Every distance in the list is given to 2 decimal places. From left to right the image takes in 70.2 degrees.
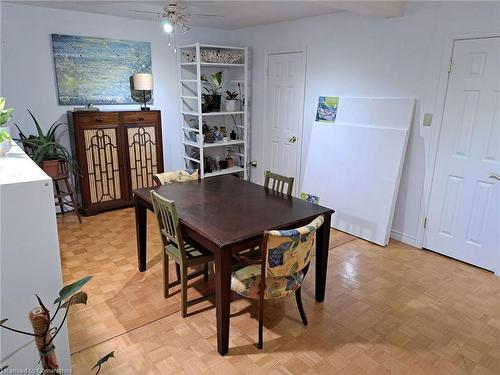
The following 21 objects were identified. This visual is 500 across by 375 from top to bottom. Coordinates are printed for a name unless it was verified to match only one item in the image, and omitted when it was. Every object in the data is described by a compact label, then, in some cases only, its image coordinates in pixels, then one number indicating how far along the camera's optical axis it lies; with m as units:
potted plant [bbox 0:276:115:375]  1.17
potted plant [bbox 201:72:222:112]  4.81
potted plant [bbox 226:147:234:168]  5.35
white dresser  1.46
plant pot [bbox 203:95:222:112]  4.84
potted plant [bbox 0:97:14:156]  1.90
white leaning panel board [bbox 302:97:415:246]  3.52
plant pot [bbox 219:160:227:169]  5.27
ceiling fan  3.06
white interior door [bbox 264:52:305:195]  4.46
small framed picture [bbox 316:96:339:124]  4.04
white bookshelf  4.77
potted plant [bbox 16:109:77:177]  3.69
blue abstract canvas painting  4.02
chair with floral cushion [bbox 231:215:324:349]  1.94
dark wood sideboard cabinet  4.05
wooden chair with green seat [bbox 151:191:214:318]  2.29
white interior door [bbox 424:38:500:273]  2.95
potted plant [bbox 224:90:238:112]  5.04
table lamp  4.28
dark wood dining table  2.04
